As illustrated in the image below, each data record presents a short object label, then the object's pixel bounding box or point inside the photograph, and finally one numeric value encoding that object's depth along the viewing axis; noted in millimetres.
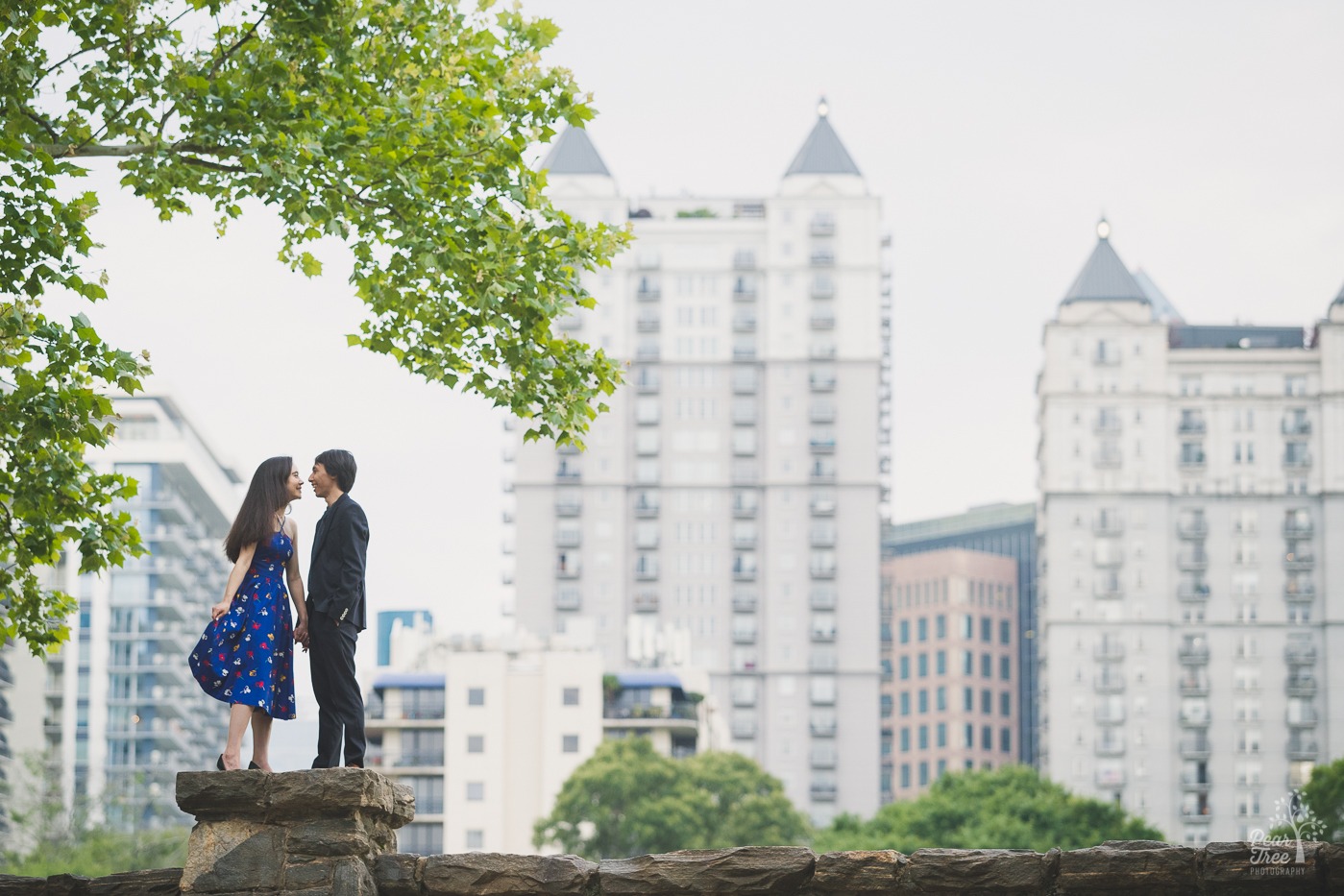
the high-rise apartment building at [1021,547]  177125
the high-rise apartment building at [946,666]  174500
